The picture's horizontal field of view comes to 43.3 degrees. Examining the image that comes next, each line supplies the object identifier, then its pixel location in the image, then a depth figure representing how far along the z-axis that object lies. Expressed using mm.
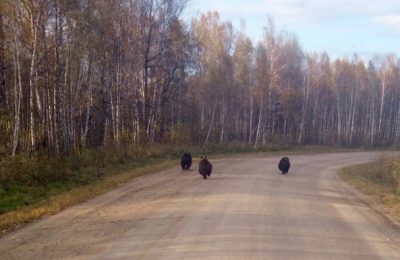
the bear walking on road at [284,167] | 24356
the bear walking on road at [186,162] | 23998
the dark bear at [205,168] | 20156
